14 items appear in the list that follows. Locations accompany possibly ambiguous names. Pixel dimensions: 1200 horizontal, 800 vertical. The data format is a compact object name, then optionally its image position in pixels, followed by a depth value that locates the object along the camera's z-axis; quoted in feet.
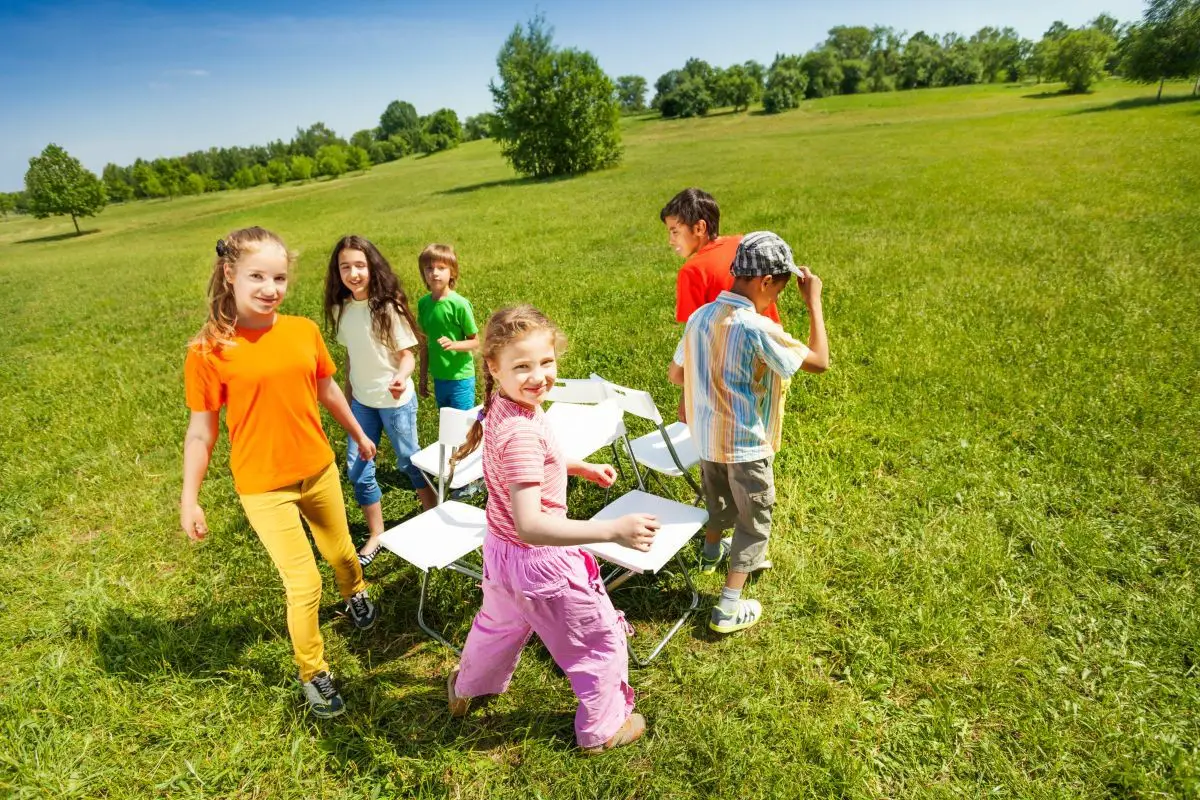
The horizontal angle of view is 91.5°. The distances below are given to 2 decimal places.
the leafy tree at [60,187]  145.89
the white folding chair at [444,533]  10.89
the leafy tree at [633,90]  451.12
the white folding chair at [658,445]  12.26
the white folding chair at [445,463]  12.17
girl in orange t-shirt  9.03
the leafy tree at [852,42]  377.09
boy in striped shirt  9.39
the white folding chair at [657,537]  10.19
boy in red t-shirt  12.26
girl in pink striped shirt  7.06
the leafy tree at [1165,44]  134.92
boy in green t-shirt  14.67
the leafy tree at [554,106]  117.60
